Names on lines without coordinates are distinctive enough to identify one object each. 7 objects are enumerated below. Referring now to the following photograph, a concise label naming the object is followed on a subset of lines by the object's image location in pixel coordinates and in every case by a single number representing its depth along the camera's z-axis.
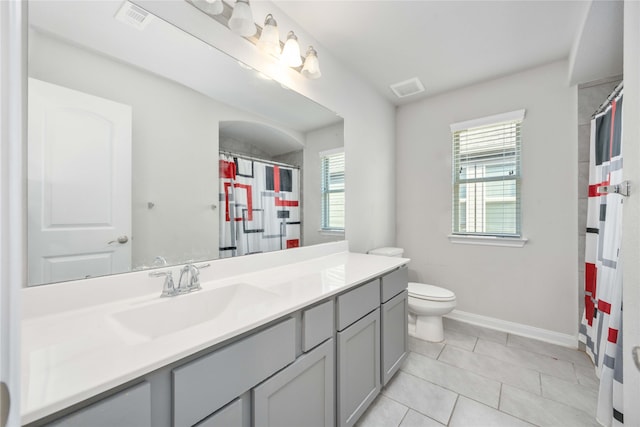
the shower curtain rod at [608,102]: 1.56
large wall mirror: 0.89
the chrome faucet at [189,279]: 1.12
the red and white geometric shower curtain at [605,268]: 1.30
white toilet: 2.16
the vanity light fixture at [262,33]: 1.30
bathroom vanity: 0.57
